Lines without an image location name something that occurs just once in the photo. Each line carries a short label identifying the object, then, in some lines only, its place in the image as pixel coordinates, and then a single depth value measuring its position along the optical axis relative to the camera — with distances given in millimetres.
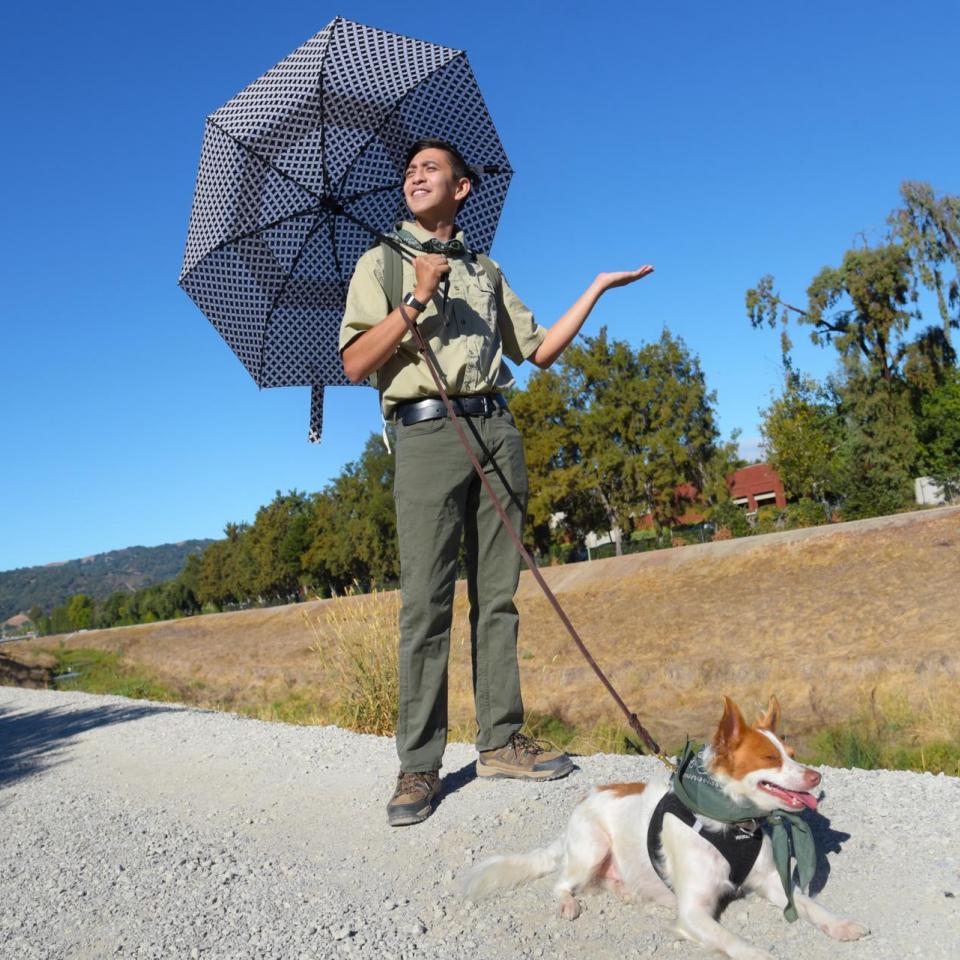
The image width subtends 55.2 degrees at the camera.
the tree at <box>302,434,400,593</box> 55500
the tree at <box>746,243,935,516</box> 35812
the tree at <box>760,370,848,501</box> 41406
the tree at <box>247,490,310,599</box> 72125
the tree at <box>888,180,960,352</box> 34688
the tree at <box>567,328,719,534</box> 43031
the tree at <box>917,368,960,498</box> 38156
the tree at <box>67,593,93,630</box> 154500
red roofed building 72688
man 4031
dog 2625
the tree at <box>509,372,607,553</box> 43625
